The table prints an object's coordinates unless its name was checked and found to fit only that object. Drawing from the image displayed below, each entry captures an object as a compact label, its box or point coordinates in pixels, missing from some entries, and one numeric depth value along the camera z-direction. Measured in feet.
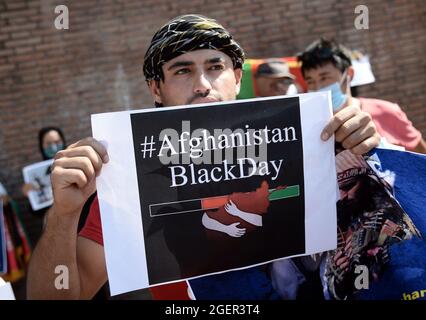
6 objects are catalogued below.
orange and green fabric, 16.22
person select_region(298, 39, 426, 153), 11.19
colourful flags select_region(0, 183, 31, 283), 16.72
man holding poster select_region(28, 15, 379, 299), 5.16
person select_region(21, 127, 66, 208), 17.48
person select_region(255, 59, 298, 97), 16.24
